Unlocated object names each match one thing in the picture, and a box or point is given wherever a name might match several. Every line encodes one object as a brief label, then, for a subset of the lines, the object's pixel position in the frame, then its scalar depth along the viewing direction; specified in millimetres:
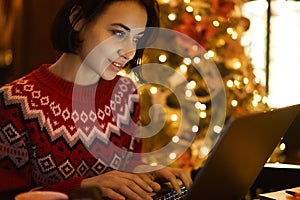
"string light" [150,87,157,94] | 2508
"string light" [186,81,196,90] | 2496
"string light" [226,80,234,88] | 2549
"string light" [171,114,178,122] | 2561
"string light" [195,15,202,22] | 2539
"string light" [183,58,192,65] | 2479
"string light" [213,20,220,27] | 2566
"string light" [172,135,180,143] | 2549
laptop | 1002
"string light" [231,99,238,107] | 2531
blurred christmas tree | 2512
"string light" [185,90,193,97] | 2492
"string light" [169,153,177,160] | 2615
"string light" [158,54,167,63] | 2471
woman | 1441
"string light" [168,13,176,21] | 2515
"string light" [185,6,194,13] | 2553
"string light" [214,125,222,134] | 2549
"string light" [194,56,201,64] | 2479
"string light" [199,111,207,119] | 2528
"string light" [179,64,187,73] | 2484
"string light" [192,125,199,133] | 2541
